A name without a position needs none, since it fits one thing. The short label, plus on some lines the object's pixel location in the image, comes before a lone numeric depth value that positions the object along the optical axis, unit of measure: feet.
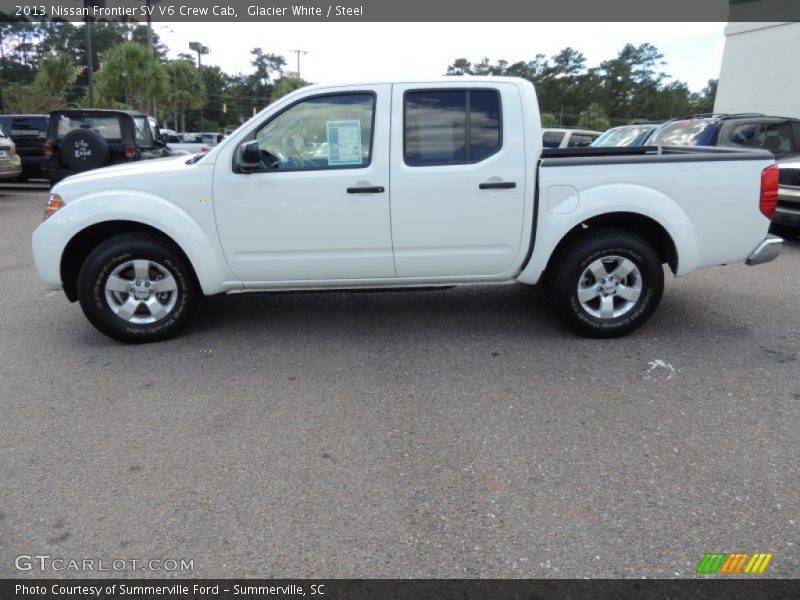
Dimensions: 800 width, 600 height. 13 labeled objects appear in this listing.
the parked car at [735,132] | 28.81
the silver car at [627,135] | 33.65
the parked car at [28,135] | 48.14
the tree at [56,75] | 130.52
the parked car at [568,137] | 54.80
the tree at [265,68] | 344.90
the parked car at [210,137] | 104.53
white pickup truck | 14.90
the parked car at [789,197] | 27.02
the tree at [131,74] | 99.81
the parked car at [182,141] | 73.69
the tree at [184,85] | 167.02
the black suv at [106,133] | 39.75
